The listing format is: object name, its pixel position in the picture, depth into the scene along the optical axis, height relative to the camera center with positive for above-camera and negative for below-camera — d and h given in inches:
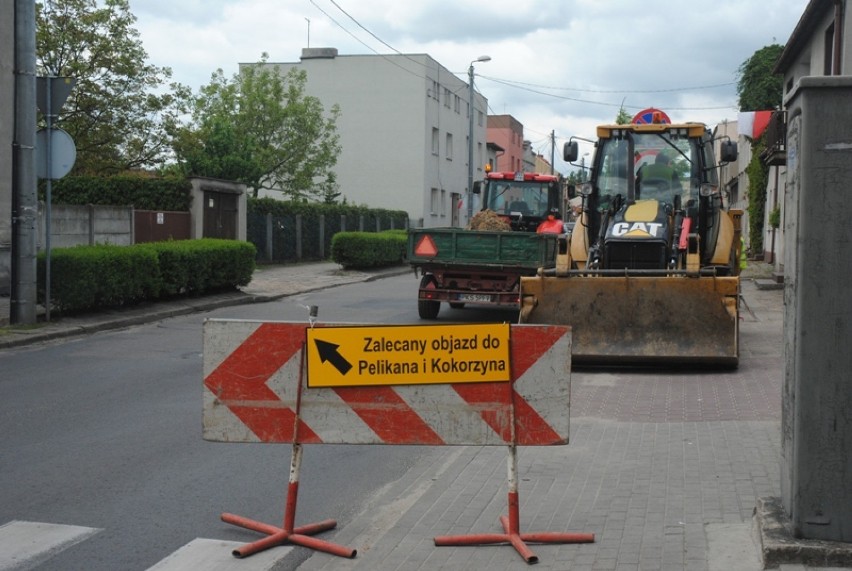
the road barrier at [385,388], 210.4 -35.7
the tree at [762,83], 1862.7 +257.5
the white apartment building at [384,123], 2143.2 +203.3
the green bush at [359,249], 1246.9 -38.6
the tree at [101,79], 1167.0 +160.9
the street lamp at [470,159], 1651.1 +105.0
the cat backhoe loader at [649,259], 457.4 -19.2
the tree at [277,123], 1806.1 +167.3
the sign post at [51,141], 593.3 +43.3
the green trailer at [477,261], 628.4 -25.9
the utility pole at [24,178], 579.2 +20.5
